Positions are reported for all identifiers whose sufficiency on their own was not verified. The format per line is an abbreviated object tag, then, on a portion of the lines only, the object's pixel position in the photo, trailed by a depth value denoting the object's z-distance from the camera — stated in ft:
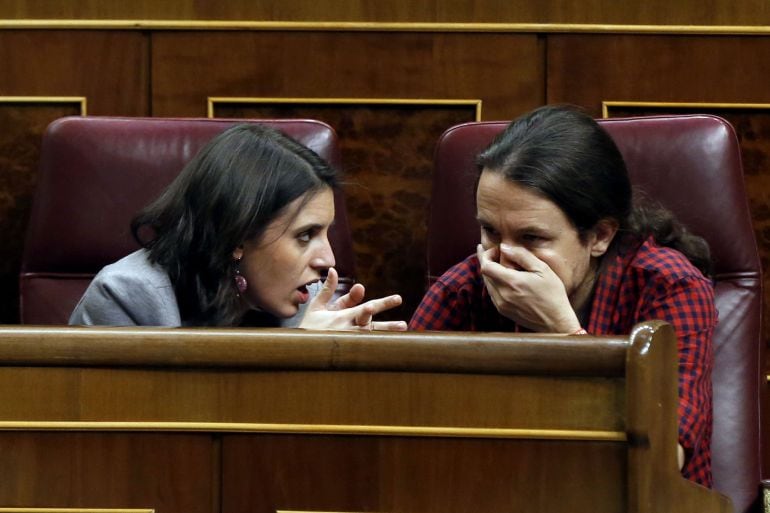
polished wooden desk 30.96
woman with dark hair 32.68
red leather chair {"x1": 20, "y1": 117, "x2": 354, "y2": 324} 33.30
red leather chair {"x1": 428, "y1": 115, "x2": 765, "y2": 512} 32.74
